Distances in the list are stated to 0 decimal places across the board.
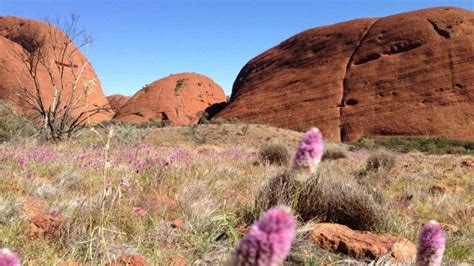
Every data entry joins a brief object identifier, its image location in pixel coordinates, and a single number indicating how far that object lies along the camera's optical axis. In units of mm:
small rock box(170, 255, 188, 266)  2534
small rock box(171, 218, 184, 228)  3439
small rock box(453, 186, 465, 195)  7164
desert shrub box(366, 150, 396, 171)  10470
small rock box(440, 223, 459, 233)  4386
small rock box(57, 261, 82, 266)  2215
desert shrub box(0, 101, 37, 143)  13734
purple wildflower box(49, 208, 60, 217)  3446
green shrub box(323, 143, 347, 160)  14555
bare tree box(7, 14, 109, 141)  11669
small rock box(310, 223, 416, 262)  3156
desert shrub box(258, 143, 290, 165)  10703
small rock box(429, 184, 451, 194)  6879
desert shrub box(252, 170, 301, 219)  4018
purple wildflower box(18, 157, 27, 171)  4913
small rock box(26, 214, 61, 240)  2902
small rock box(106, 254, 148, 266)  2322
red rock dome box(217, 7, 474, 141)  42062
